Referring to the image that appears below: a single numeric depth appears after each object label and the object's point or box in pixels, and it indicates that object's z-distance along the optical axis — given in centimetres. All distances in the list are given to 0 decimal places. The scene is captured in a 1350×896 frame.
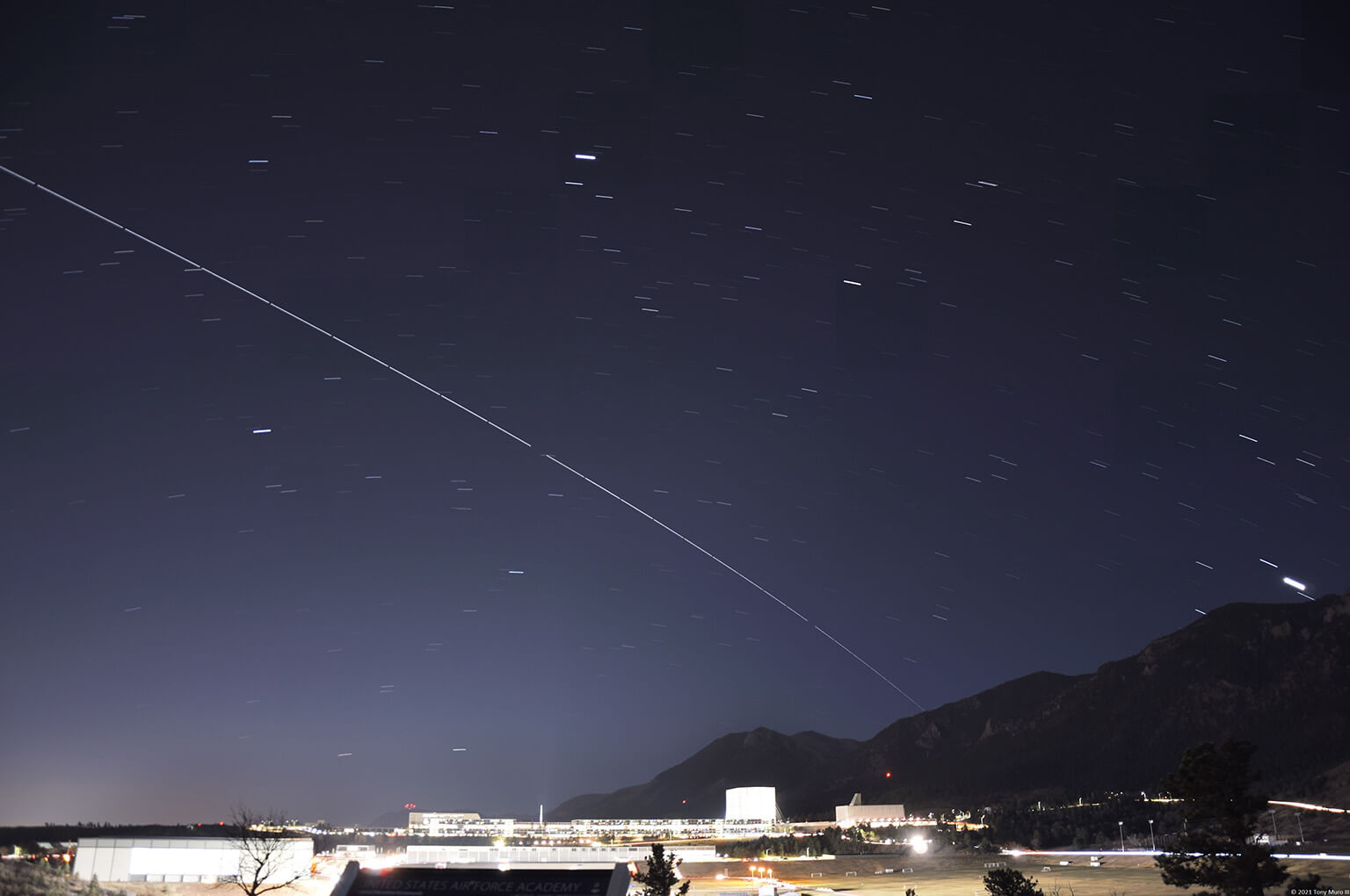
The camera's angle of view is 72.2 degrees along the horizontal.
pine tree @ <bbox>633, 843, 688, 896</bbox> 4349
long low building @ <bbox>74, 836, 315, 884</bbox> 7012
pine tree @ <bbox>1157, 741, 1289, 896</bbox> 3447
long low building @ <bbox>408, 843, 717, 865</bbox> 11884
